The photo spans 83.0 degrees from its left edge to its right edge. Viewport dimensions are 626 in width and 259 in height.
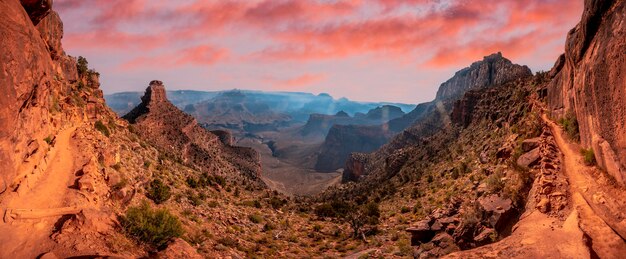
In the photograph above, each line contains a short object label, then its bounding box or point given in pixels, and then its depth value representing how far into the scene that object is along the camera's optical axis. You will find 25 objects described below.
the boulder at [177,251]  17.20
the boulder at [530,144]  23.97
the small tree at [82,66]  41.95
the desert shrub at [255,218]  37.19
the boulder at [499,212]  18.73
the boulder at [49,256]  13.64
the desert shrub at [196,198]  34.25
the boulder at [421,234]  25.17
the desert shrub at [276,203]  47.72
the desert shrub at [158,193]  29.56
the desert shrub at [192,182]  39.91
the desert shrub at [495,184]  23.62
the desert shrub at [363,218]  37.12
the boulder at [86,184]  20.03
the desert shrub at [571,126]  21.56
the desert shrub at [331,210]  47.94
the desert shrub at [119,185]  23.05
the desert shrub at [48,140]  22.61
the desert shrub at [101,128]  34.31
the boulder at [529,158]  21.55
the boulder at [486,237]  18.64
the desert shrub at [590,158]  17.88
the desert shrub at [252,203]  43.46
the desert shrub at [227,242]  27.06
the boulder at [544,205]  16.70
